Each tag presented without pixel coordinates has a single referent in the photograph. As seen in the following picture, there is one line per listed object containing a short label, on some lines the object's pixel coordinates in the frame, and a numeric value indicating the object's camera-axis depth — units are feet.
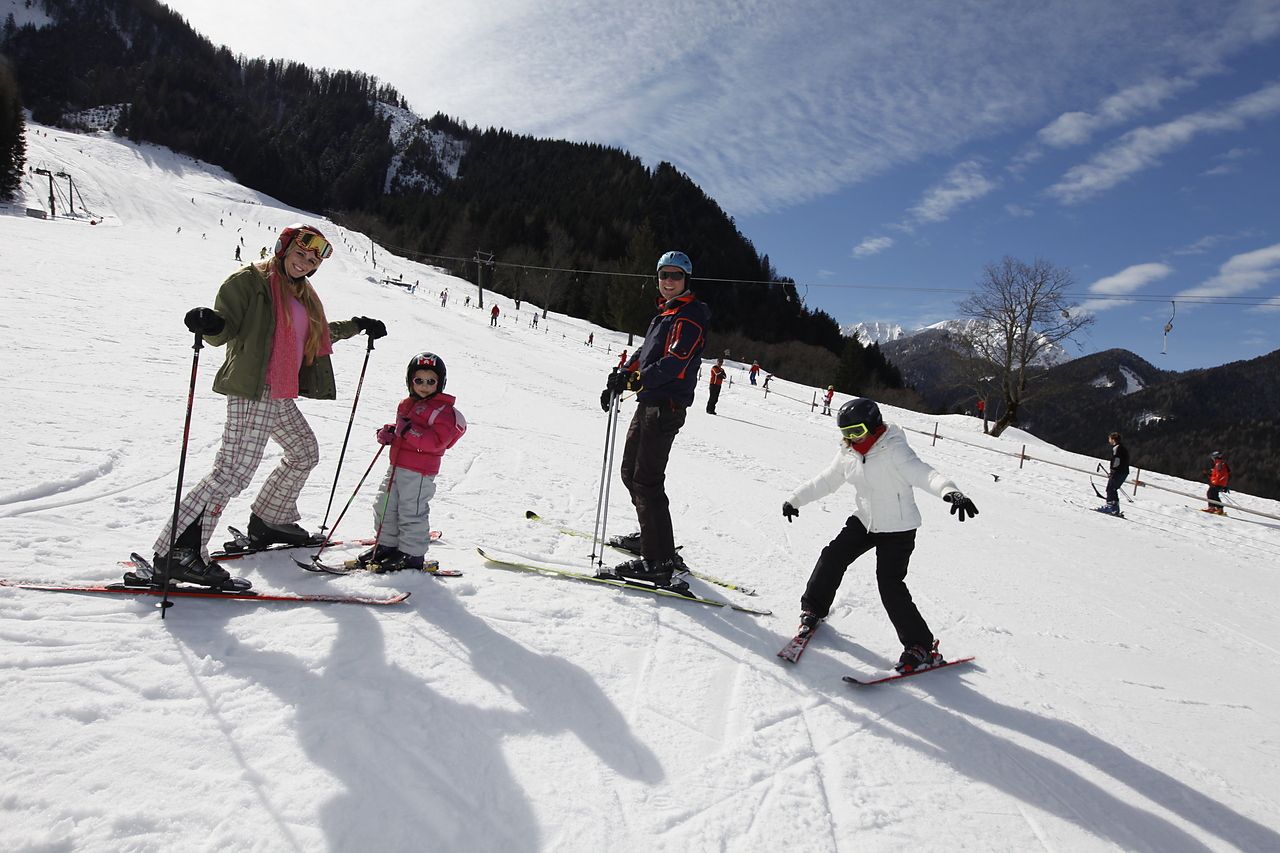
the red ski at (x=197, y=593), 8.86
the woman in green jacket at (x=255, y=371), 9.50
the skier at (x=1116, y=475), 37.88
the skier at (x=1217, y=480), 42.96
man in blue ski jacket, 12.16
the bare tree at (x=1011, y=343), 92.63
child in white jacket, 10.79
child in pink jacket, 11.25
